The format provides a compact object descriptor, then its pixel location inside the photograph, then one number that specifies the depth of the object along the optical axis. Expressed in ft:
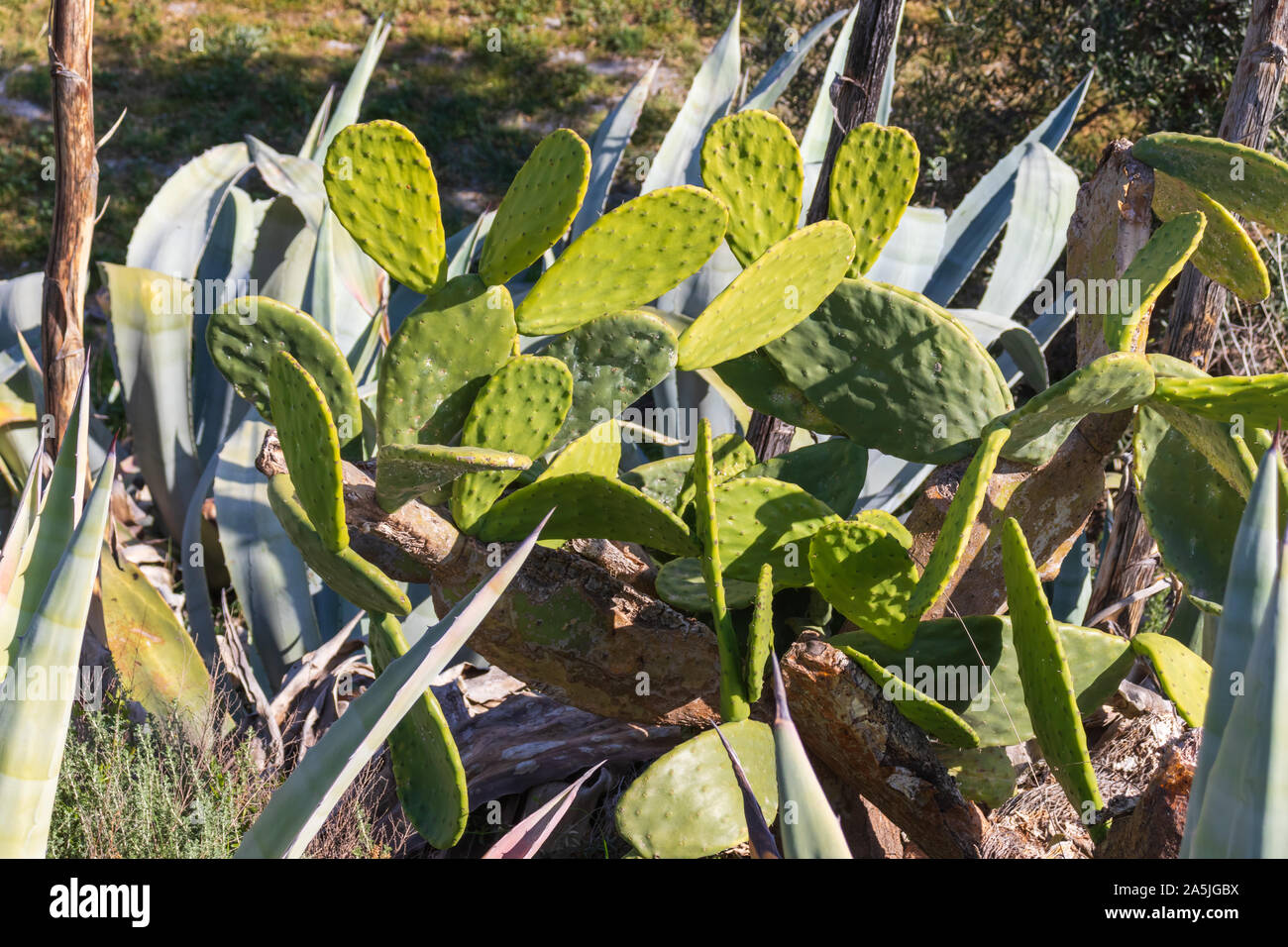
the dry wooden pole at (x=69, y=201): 5.98
